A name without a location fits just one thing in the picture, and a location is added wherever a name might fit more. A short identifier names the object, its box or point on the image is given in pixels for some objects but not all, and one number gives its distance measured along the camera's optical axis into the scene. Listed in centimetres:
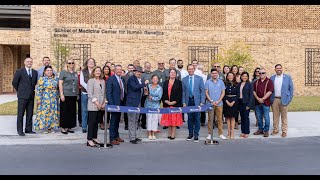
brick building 2388
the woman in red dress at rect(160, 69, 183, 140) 987
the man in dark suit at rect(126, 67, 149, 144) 941
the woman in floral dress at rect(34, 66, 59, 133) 1000
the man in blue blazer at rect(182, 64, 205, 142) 991
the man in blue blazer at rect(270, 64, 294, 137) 1041
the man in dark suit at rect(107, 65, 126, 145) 917
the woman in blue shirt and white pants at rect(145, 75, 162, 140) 991
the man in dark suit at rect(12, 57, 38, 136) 997
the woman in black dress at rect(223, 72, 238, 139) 1016
